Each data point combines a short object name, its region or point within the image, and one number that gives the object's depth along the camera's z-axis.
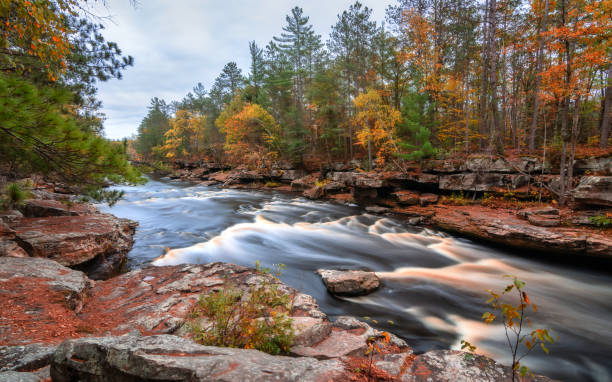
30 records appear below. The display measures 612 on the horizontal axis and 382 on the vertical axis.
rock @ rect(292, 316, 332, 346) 3.22
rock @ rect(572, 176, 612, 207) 7.90
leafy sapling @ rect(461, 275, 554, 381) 2.04
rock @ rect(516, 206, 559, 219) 8.89
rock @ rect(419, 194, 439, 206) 13.47
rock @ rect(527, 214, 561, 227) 8.29
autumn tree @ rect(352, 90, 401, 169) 15.73
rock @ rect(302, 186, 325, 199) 19.05
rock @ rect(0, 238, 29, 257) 4.59
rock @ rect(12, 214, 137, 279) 5.21
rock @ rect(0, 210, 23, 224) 5.99
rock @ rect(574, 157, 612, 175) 9.23
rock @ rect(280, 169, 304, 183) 24.97
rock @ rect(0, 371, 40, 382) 1.74
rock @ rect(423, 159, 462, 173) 13.31
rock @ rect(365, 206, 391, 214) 14.18
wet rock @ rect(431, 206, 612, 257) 7.13
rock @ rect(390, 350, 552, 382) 2.54
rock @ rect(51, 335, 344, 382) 1.82
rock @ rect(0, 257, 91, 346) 2.80
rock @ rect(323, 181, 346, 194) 19.06
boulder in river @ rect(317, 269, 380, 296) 5.71
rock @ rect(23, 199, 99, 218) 7.17
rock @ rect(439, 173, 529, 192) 11.32
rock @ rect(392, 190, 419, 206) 13.96
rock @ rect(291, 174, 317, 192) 22.31
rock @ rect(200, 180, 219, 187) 27.65
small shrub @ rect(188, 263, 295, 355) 2.90
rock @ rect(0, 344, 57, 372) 2.05
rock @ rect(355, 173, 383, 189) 15.25
